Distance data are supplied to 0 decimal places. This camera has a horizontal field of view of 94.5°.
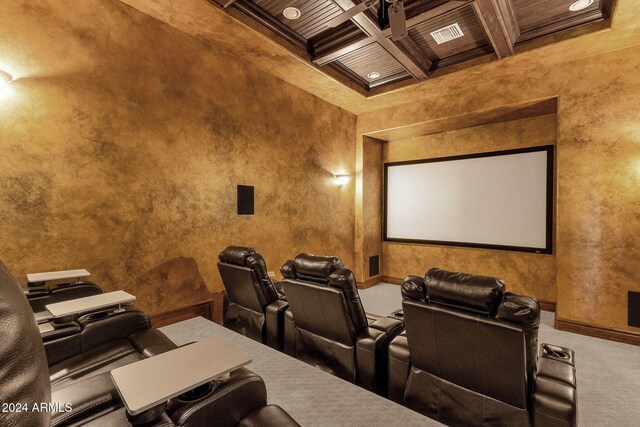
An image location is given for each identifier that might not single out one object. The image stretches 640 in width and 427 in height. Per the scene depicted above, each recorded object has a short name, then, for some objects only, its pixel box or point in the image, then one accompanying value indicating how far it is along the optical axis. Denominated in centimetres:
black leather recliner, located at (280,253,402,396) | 203
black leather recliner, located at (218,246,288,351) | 263
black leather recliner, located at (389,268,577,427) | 139
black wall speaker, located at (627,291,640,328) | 335
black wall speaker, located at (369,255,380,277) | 606
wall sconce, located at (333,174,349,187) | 555
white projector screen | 461
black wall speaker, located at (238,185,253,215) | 395
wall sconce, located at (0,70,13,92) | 209
